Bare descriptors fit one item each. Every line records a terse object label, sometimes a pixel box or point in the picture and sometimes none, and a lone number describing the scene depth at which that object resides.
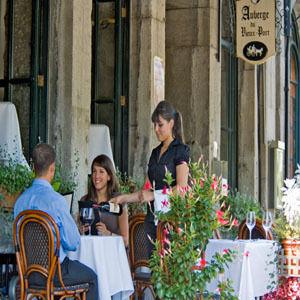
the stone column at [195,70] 20.88
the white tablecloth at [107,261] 12.04
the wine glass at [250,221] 13.07
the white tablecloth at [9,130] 15.32
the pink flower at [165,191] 11.20
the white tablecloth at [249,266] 12.22
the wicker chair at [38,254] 11.15
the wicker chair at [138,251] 13.67
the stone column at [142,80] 18.55
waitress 11.83
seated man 11.35
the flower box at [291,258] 12.98
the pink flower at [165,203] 11.05
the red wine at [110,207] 13.07
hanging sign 22.19
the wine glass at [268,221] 13.38
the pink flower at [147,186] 11.89
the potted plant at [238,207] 20.20
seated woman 13.56
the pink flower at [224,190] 11.29
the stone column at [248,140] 24.65
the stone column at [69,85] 15.82
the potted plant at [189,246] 10.32
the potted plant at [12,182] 13.89
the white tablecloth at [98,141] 17.84
